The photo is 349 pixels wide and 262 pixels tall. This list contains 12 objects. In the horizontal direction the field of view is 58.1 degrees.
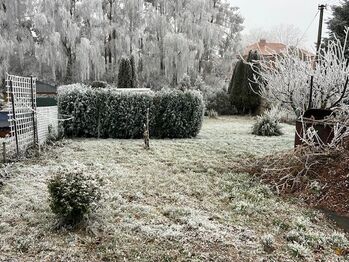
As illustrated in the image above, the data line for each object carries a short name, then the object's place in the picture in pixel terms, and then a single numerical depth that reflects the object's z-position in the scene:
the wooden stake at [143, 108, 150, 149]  6.73
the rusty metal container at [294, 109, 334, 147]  4.74
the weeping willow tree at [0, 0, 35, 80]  12.76
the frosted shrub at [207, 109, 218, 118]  14.45
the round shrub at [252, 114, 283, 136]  9.20
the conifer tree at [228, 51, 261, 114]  15.16
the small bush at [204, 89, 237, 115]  15.66
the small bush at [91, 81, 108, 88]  12.34
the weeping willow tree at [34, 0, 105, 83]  12.88
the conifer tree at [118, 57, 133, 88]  13.27
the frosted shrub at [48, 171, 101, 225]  2.81
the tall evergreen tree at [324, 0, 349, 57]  12.19
